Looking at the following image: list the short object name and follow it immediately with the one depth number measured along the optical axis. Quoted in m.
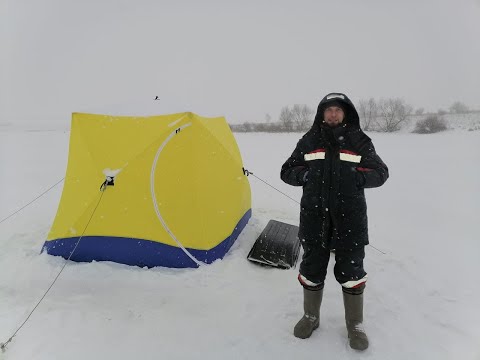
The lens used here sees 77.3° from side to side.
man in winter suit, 2.52
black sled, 4.01
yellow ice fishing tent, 3.79
